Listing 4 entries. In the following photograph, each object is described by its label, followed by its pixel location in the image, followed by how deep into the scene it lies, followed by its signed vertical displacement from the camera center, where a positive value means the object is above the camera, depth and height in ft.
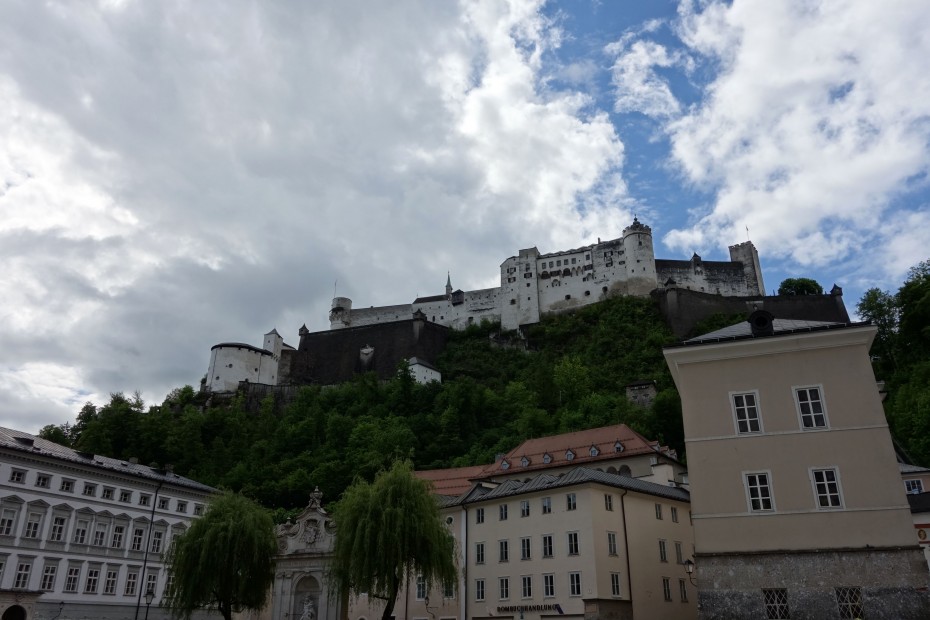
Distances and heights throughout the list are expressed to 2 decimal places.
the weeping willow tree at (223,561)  111.34 +5.12
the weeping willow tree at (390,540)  100.01 +7.48
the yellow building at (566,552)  107.76 +6.87
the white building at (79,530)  125.59 +11.77
